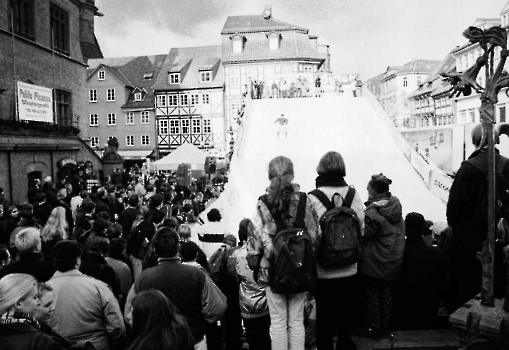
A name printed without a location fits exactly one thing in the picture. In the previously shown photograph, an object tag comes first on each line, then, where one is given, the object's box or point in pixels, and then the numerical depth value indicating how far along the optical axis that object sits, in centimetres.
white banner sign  1973
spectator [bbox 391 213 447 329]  479
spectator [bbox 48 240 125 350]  366
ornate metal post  375
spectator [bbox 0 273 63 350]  252
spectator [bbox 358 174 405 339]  459
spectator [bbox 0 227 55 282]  468
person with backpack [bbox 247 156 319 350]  390
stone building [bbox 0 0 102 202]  1895
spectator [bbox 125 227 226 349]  377
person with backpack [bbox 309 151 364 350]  418
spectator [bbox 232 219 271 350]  471
